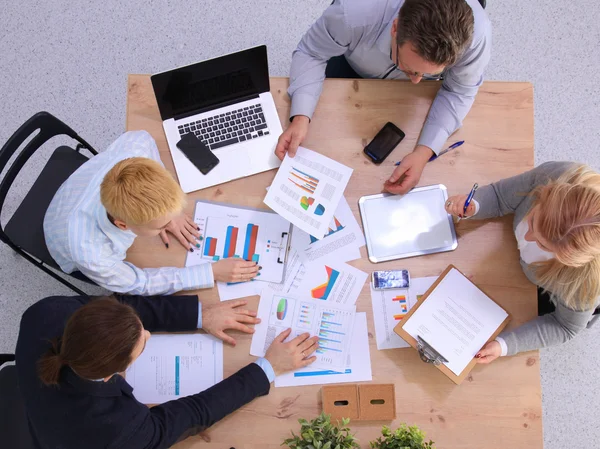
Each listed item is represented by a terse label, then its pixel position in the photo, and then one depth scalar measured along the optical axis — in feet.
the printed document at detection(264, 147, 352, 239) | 4.31
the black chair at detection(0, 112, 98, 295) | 4.38
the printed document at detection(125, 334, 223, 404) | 4.13
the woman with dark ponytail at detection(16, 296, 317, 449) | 3.35
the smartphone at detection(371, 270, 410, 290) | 4.37
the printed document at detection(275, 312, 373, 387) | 4.20
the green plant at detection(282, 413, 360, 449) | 3.64
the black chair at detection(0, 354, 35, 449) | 4.40
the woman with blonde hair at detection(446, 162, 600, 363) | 3.60
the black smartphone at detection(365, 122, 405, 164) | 4.58
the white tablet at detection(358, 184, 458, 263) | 4.45
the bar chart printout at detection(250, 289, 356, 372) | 4.27
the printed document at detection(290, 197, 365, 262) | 4.44
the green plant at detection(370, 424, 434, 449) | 3.68
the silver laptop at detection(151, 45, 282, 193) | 4.44
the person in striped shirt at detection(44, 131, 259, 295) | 3.74
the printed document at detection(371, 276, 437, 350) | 4.29
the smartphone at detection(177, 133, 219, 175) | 4.51
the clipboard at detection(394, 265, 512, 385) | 4.09
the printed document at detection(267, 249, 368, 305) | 4.37
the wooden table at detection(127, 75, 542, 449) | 4.17
